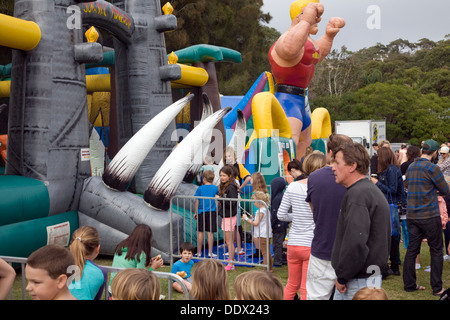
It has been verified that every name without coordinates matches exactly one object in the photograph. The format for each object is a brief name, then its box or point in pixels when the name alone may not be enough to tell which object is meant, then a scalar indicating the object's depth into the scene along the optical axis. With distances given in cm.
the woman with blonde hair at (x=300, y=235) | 400
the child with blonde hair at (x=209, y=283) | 256
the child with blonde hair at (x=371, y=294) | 238
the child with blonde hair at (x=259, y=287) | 223
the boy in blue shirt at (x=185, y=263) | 496
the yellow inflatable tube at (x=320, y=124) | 1549
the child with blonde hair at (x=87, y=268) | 296
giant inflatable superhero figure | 1042
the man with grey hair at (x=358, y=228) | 284
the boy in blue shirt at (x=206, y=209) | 640
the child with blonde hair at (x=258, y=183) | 635
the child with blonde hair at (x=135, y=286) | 228
